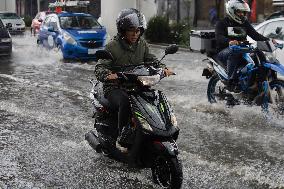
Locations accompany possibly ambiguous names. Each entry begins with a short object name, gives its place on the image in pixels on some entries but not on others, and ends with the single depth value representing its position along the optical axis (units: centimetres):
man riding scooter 529
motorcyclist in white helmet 863
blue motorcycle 798
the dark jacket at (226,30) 884
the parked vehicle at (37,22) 2924
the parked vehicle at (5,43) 1757
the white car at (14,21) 3509
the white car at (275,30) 1032
